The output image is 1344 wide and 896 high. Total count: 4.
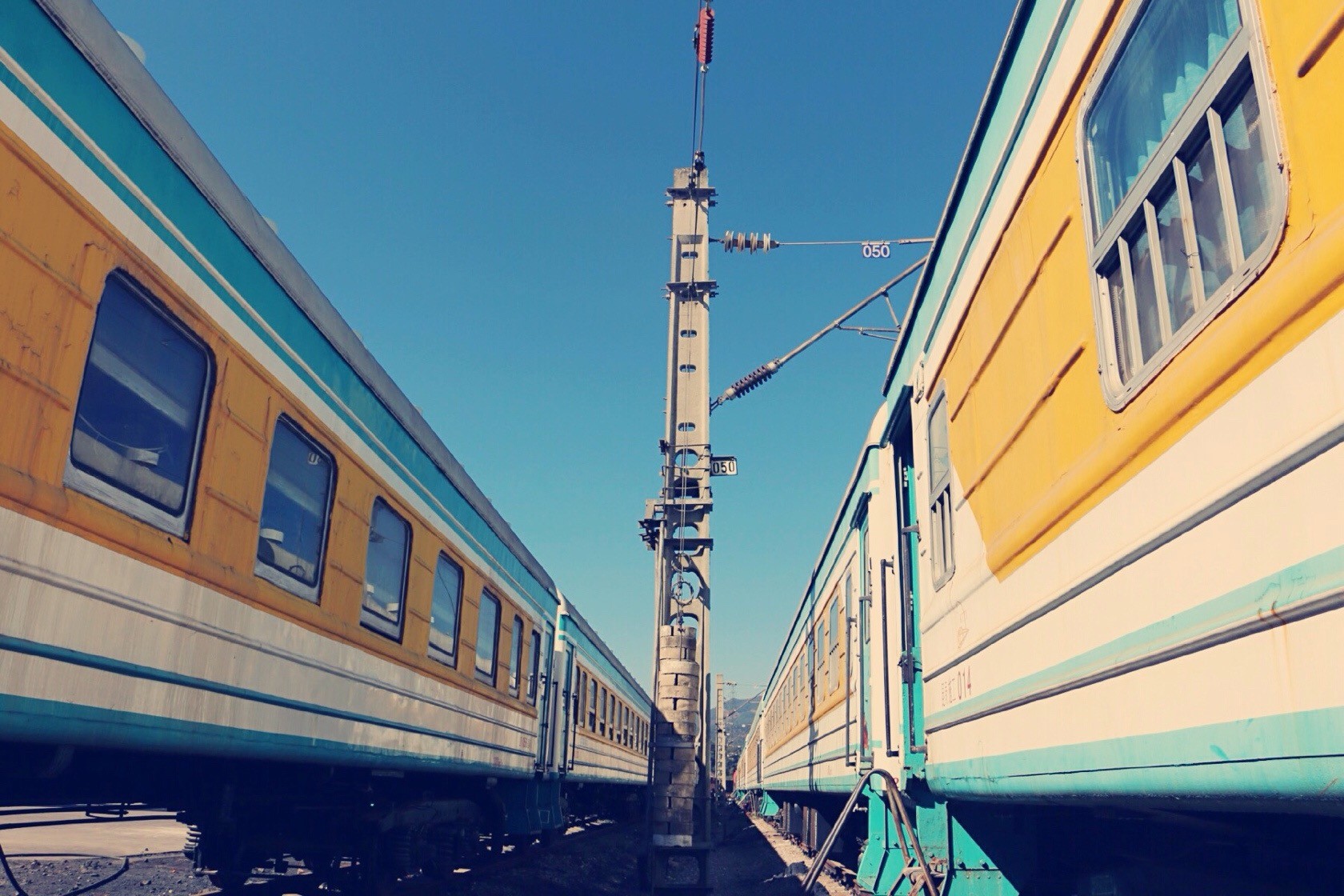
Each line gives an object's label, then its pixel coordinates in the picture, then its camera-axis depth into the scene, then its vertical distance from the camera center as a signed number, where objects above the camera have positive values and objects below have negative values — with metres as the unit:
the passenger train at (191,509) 2.88 +0.88
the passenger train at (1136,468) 1.66 +0.65
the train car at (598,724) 12.09 +0.49
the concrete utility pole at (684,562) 10.37 +2.32
